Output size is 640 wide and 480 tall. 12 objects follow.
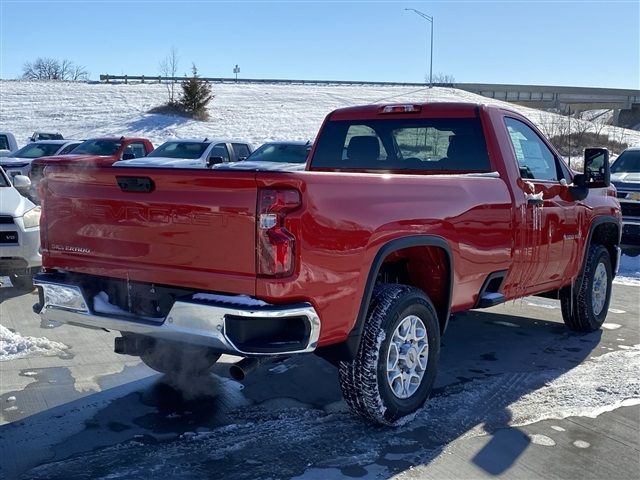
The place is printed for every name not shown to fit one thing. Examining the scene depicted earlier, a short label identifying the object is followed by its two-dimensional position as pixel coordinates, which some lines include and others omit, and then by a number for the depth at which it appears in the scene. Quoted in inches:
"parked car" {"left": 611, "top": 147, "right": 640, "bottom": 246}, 476.7
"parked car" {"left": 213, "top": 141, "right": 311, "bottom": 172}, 615.8
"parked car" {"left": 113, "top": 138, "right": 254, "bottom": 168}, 639.1
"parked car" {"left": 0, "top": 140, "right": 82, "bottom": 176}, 693.3
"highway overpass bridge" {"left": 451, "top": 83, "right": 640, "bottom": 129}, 2950.3
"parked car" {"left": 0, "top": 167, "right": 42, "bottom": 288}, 297.9
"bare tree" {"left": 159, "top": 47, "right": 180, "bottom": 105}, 1867.9
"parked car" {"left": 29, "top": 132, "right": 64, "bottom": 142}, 1171.3
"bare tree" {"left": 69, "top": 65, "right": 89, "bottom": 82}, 3366.1
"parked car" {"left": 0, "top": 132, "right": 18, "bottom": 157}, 794.2
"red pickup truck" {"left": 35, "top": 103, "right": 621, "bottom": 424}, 142.6
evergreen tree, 1793.8
